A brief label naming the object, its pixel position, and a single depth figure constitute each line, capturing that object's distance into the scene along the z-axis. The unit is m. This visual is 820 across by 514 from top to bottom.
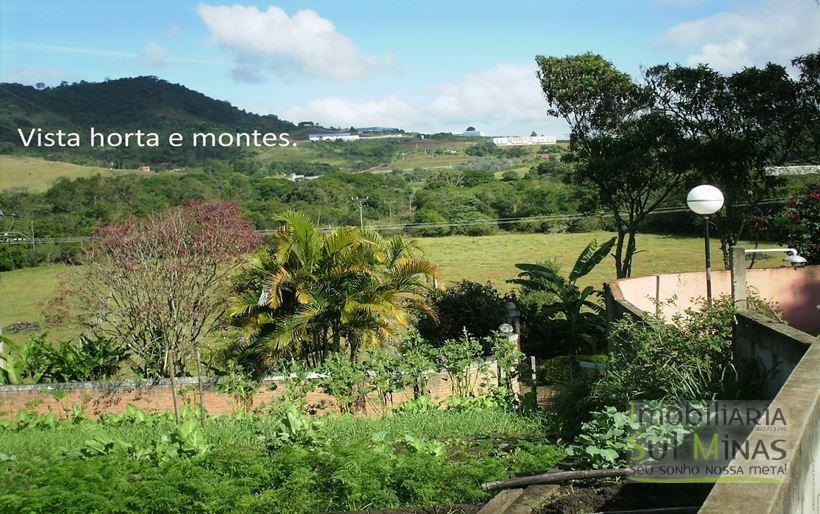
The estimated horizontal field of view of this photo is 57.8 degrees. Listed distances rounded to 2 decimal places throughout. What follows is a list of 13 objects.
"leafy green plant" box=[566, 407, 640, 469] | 5.65
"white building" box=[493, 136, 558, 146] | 114.76
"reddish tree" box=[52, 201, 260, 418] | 12.77
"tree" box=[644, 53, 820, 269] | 17.27
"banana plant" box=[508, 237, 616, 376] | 15.74
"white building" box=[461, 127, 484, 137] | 136.43
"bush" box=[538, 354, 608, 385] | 12.89
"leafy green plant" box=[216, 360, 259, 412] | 10.42
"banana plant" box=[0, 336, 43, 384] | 12.35
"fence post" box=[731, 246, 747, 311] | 9.63
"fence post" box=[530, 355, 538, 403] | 9.94
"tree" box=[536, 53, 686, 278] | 18.22
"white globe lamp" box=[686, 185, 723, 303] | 8.30
